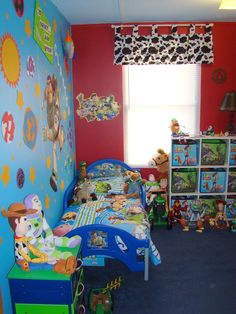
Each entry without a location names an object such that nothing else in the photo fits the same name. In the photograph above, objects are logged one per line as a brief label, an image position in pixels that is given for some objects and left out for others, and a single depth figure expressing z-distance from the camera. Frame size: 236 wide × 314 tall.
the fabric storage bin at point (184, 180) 4.21
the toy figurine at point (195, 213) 4.21
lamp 4.07
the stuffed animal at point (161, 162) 4.41
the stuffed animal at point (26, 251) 2.05
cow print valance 4.11
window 4.30
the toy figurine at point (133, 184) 3.88
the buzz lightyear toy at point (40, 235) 2.18
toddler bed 2.87
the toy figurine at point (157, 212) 4.14
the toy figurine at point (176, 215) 4.14
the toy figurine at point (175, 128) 4.19
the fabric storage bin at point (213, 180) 4.20
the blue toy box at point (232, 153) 4.12
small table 2.06
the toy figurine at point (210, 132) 4.16
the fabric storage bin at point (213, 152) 4.15
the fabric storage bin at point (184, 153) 4.12
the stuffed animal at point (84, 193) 3.66
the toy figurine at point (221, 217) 4.16
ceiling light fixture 2.81
